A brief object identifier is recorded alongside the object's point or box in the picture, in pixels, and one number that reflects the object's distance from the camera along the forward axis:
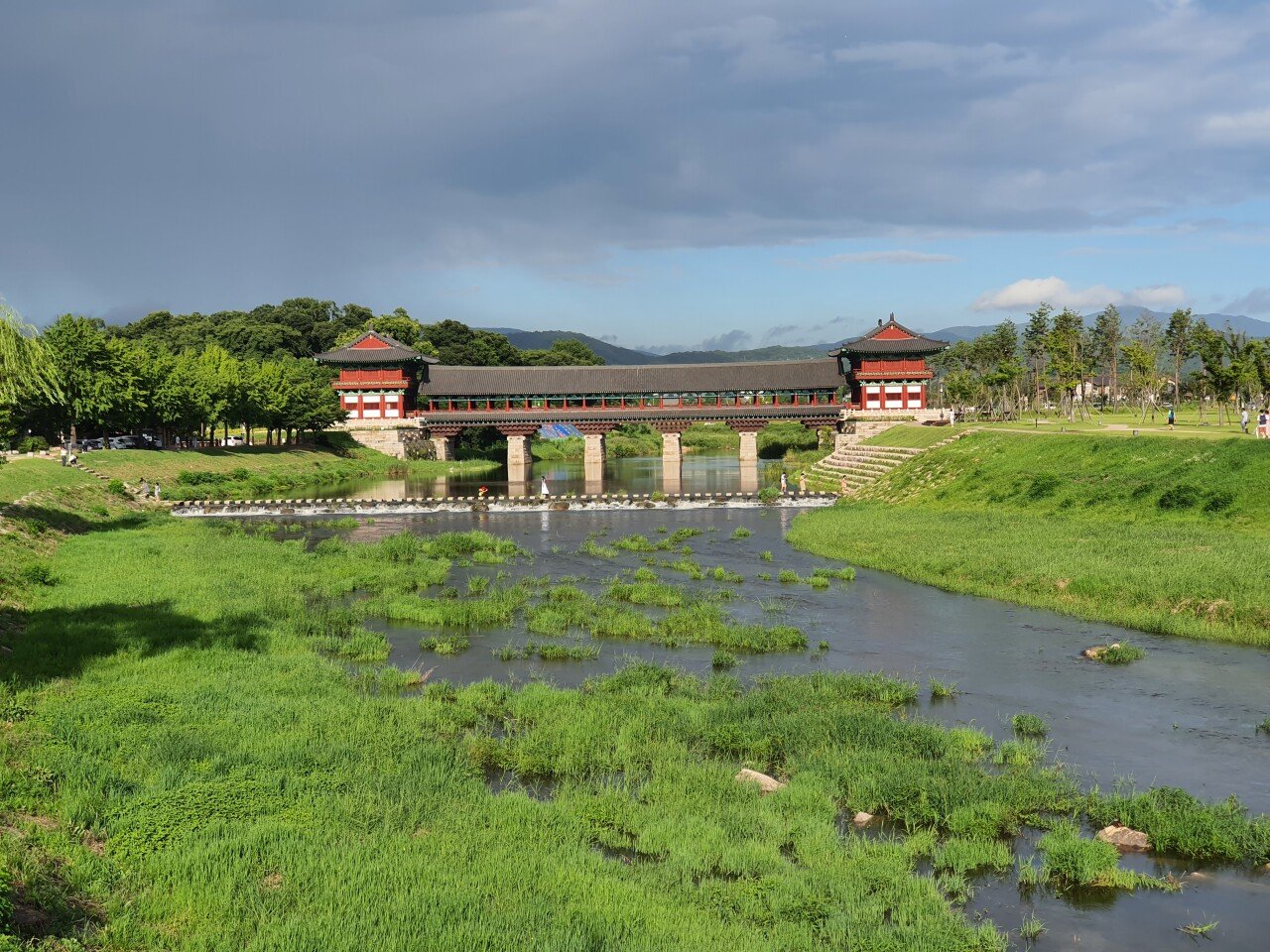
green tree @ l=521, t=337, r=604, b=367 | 176.38
